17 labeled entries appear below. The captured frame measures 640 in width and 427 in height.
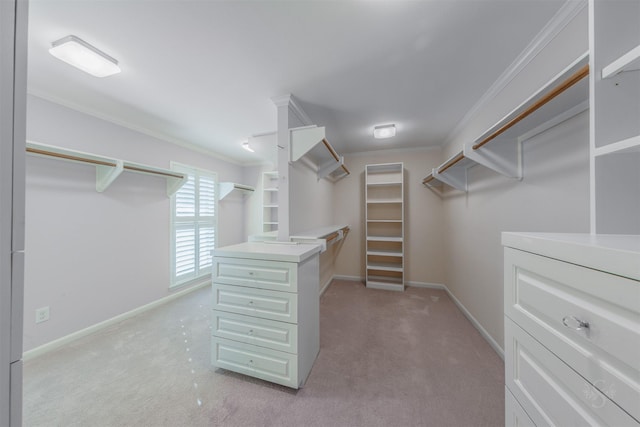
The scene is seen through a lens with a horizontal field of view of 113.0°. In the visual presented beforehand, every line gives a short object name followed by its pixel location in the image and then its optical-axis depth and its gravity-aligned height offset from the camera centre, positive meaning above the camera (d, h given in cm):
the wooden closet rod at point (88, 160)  174 +52
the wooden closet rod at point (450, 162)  192 +54
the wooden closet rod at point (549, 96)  81 +55
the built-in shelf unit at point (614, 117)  69 +32
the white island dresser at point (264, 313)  146 -71
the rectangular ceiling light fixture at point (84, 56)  135 +108
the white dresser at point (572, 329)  43 -29
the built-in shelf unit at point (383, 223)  358 -14
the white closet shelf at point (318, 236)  203 -22
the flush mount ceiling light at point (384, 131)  275 +111
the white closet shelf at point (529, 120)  91 +58
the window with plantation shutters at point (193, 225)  320 -17
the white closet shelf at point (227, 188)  381 +51
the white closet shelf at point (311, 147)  197 +72
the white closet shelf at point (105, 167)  177 +52
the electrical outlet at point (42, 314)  191 -91
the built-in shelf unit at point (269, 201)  430 +29
